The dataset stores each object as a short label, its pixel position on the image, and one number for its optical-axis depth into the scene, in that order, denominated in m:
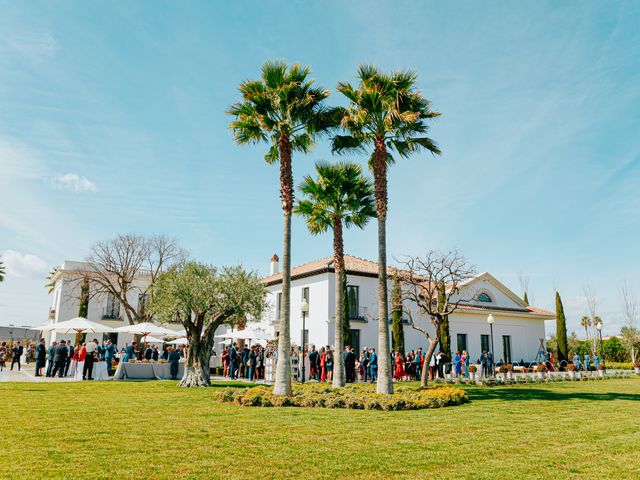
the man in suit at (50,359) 23.57
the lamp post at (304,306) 20.58
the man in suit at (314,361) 24.30
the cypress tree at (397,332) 30.34
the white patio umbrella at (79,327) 25.02
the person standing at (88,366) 22.28
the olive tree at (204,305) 19.03
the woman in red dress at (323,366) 23.54
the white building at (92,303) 40.62
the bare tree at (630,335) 48.31
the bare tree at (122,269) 37.66
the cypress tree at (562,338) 39.06
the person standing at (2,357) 27.29
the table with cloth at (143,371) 22.52
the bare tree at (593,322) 45.04
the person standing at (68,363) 24.07
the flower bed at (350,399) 12.60
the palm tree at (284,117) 14.87
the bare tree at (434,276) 17.16
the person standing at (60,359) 23.23
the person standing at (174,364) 23.25
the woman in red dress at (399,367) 24.70
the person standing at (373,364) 23.00
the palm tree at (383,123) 14.50
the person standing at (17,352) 28.59
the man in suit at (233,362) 24.86
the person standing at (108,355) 23.50
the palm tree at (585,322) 61.12
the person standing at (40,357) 23.26
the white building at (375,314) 30.86
